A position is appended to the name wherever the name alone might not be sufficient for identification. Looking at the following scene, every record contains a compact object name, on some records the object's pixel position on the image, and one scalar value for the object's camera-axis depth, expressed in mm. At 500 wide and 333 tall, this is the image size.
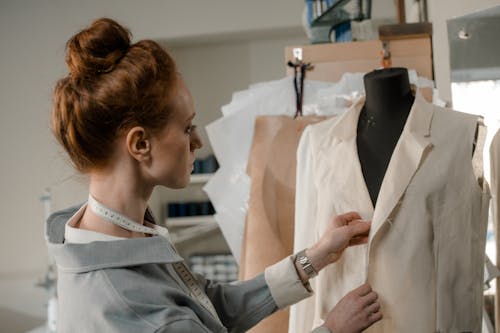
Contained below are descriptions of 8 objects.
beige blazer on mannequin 1284
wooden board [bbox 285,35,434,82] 2125
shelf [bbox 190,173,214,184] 4773
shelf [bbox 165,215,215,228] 4859
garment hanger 2076
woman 991
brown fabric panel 1881
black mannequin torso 1439
